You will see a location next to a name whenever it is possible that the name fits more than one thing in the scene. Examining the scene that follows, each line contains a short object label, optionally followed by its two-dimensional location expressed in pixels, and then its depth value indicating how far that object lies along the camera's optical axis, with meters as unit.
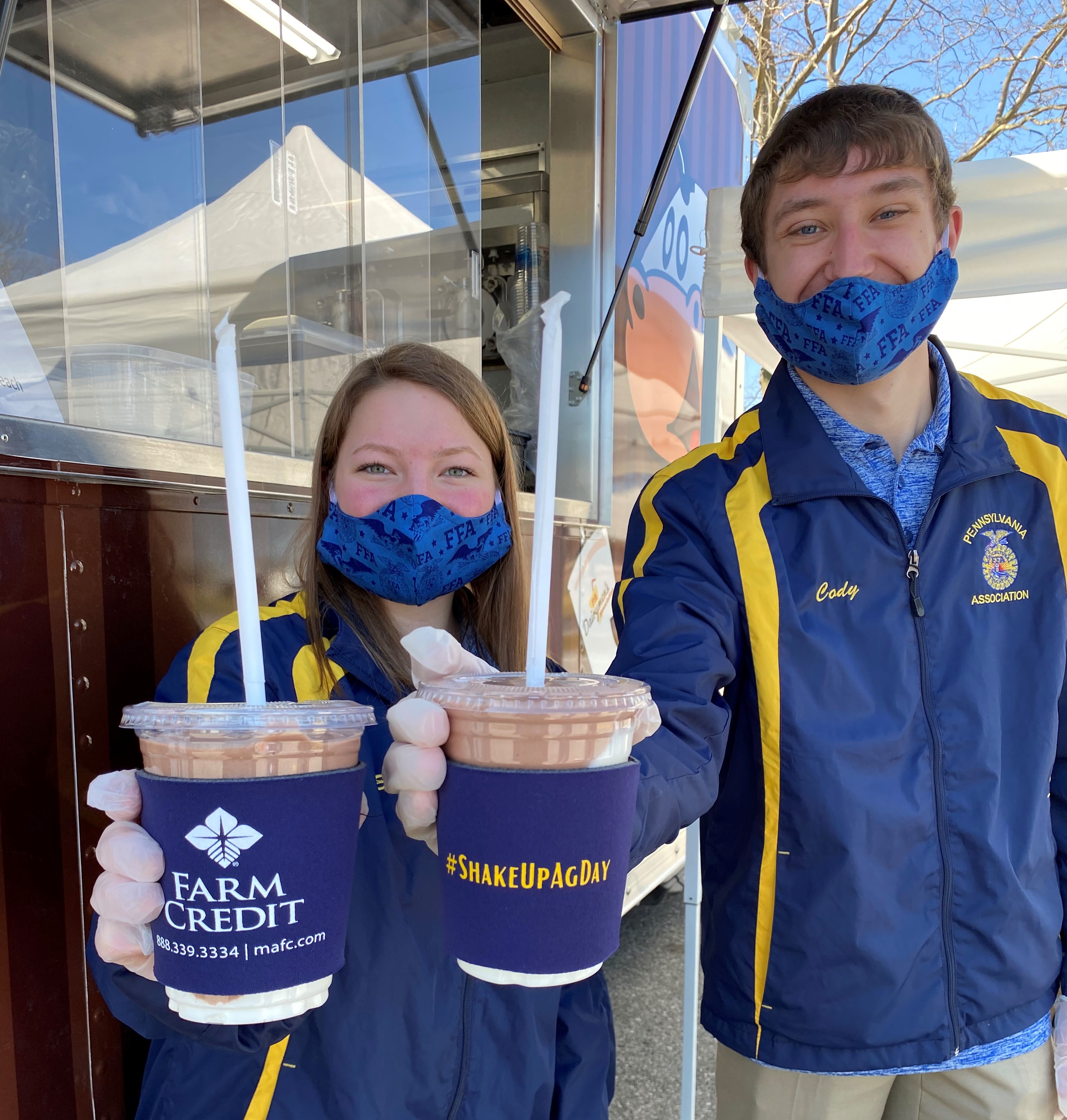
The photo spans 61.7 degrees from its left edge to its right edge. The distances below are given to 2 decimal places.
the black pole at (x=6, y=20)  1.17
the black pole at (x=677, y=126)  2.60
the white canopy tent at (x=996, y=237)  2.52
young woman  1.21
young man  1.33
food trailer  1.46
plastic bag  3.82
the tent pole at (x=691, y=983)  2.37
